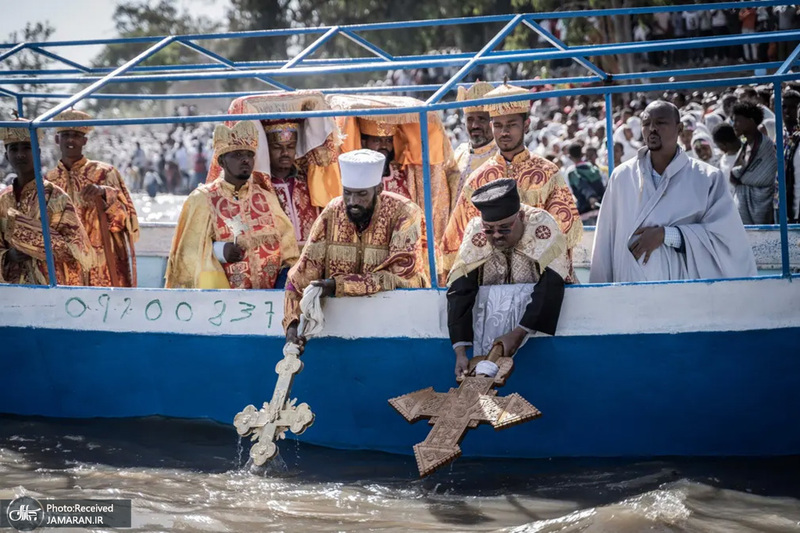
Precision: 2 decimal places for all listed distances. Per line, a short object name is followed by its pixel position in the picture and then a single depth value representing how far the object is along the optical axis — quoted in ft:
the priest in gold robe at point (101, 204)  25.05
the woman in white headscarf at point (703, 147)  34.30
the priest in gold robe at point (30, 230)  22.47
